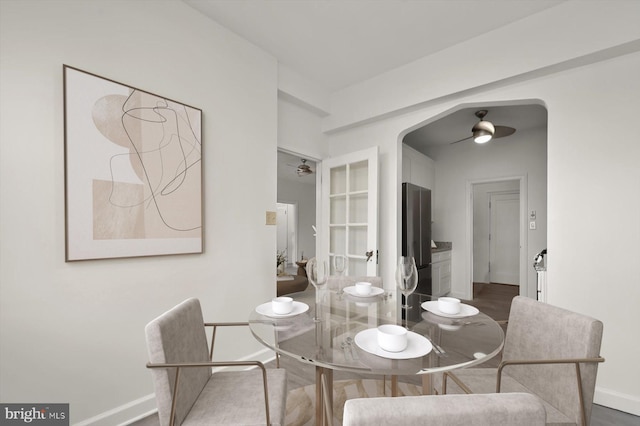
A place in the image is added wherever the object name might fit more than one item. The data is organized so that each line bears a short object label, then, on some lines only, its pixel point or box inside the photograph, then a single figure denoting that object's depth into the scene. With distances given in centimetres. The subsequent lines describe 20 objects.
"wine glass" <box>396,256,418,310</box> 153
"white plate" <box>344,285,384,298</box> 183
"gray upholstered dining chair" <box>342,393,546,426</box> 54
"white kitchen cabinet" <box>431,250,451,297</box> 444
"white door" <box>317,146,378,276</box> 310
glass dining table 98
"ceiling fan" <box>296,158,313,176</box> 524
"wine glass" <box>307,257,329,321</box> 162
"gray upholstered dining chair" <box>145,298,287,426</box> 107
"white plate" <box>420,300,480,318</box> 142
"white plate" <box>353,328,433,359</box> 99
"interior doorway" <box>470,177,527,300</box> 591
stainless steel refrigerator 354
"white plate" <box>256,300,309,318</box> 142
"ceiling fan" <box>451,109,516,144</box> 339
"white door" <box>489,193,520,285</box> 590
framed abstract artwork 161
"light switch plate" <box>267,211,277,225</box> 271
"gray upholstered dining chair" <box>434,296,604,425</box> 109
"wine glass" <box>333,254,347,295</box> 192
